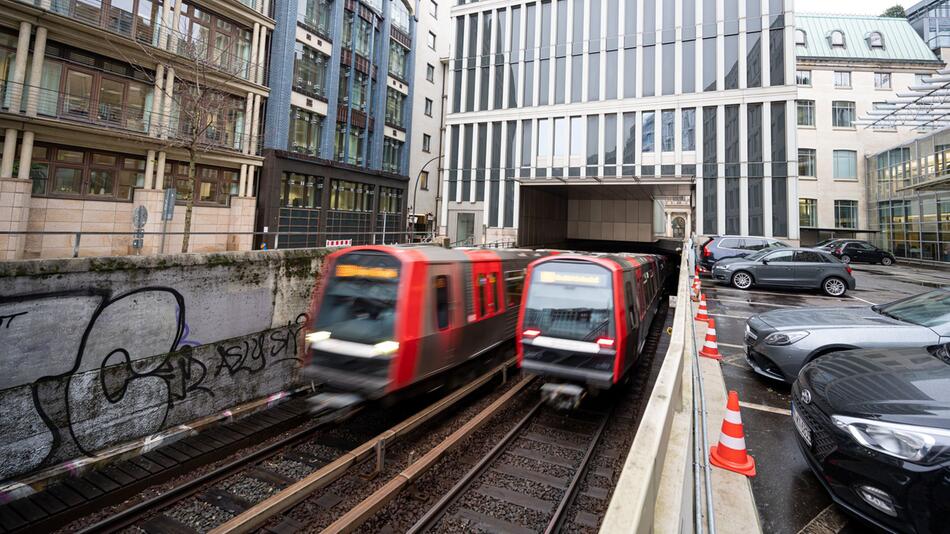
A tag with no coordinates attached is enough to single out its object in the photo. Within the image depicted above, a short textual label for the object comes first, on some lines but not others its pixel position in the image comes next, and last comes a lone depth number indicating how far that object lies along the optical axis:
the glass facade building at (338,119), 24.28
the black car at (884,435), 2.70
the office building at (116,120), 15.58
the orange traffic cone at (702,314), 10.07
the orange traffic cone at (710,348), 7.53
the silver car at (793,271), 14.50
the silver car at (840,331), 5.18
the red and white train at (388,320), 6.19
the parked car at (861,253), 28.69
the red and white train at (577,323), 6.60
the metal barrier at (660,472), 1.82
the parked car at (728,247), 19.09
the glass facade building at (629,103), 24.20
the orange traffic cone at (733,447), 3.89
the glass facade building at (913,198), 25.97
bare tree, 17.30
